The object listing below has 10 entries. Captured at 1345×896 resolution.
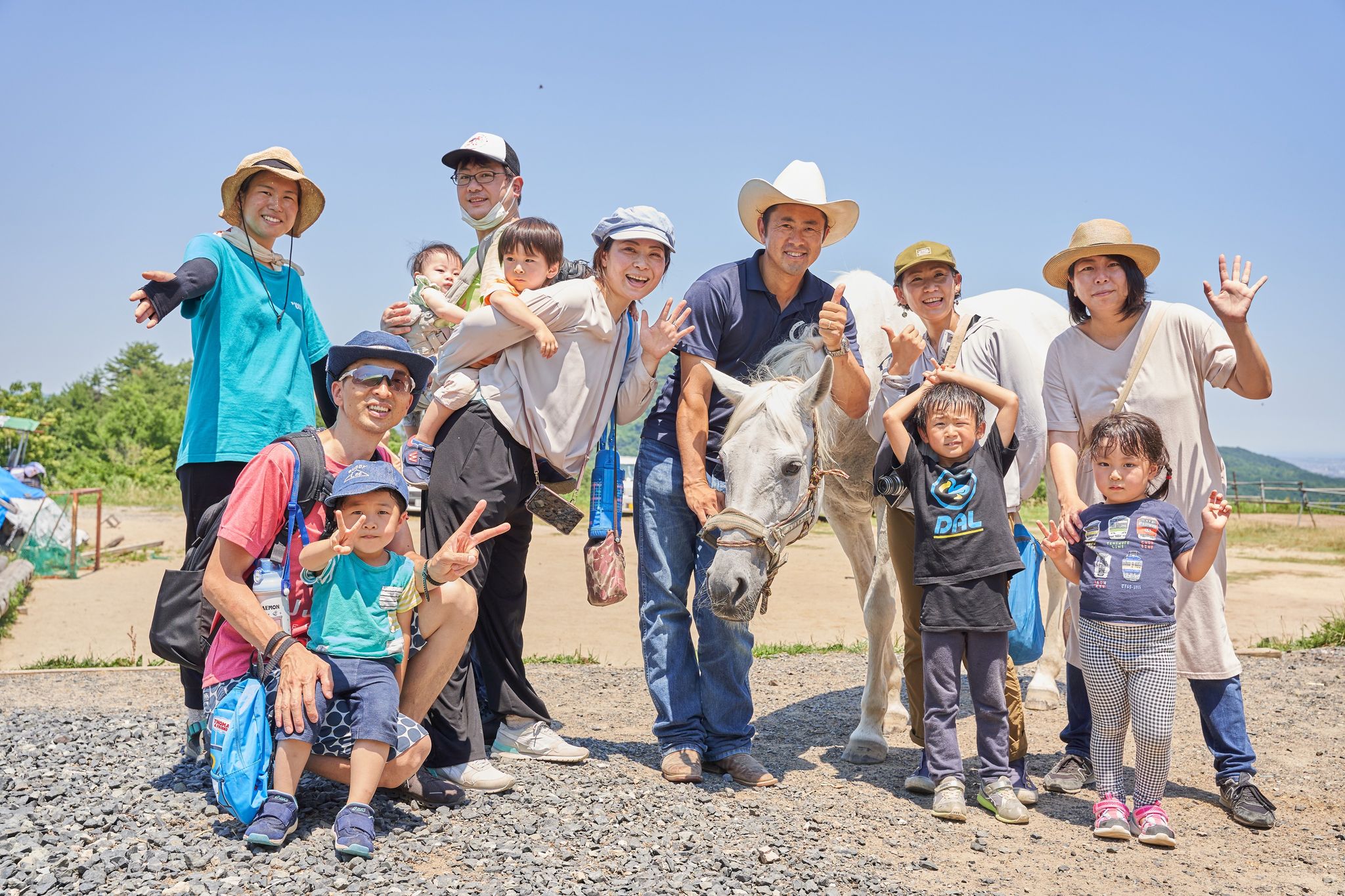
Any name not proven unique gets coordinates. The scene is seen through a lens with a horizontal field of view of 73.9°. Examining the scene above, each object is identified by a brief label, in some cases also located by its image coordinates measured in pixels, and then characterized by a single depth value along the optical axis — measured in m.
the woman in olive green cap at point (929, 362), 4.19
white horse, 3.71
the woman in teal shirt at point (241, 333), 3.81
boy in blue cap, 3.03
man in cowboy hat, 4.17
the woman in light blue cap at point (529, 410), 3.82
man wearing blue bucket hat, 3.06
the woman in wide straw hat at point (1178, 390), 3.80
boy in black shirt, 3.81
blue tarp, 13.91
